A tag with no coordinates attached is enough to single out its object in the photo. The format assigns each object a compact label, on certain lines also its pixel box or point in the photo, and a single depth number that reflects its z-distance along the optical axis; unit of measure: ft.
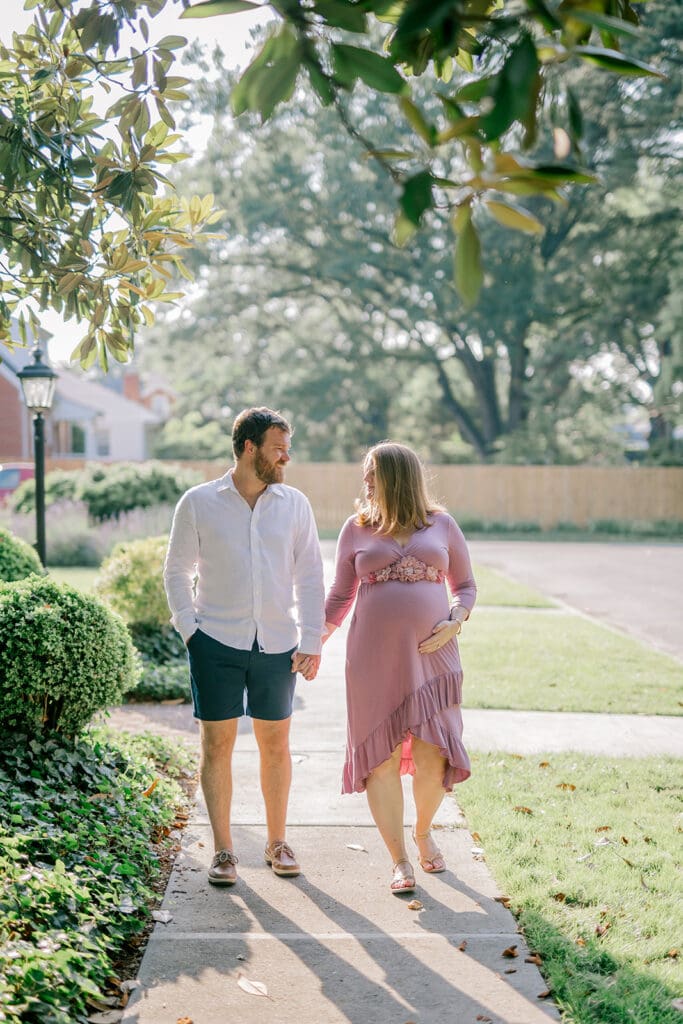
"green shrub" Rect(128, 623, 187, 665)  32.42
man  14.80
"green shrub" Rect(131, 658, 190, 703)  28.71
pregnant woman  14.90
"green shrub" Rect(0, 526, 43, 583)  27.40
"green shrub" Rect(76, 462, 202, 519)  68.13
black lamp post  37.91
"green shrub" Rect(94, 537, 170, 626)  32.76
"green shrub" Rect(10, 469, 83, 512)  73.10
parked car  95.61
